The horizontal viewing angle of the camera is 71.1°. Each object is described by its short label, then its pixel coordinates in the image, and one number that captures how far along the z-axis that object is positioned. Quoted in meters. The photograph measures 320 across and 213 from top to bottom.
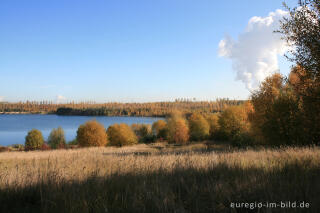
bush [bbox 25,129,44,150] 64.74
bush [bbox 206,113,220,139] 72.29
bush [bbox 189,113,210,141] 74.38
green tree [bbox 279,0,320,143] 9.46
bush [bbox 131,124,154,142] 96.39
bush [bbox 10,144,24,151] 69.24
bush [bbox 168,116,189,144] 73.81
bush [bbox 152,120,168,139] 83.70
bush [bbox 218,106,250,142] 49.46
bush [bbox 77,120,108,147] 56.19
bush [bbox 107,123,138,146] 66.22
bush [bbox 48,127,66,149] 75.97
